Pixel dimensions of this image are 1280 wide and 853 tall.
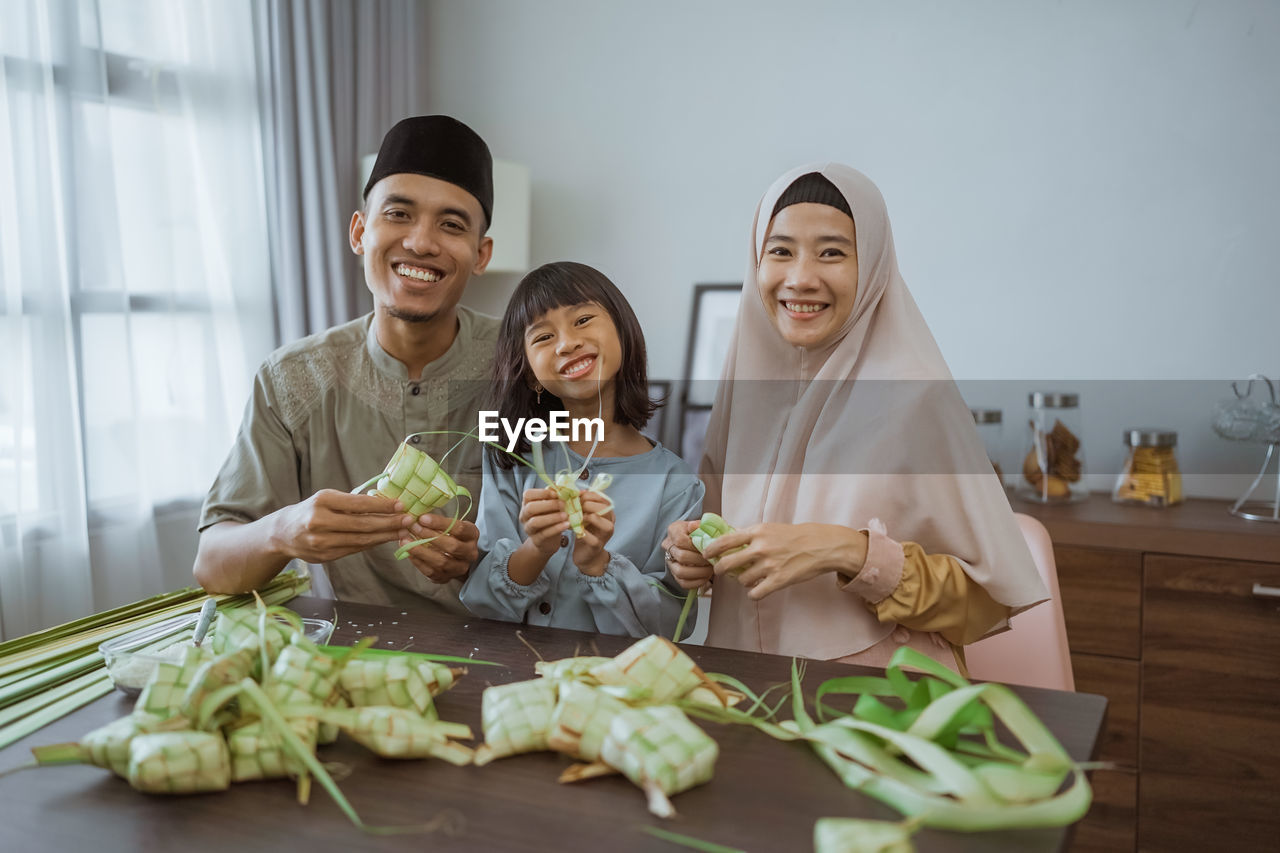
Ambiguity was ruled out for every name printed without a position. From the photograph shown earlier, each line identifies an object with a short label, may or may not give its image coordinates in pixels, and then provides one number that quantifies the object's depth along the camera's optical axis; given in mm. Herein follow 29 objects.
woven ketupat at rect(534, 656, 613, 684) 1046
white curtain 2547
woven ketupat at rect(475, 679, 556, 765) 955
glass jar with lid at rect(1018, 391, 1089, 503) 2666
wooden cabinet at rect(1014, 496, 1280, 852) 2250
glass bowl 1130
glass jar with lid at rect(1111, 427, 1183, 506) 2586
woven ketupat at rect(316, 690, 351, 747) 977
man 1955
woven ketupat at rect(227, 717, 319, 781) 905
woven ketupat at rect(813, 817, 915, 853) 728
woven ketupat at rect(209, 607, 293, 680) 1008
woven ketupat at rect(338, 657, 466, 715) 997
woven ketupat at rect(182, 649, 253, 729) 928
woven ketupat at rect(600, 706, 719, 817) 858
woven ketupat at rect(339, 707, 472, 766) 937
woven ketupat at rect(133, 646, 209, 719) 941
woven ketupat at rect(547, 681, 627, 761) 925
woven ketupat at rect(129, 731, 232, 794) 869
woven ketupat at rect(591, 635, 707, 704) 1012
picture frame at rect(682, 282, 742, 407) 3328
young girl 1542
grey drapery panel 3281
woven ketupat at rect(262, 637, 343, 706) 954
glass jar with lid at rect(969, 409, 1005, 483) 2746
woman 1469
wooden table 809
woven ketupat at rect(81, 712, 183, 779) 905
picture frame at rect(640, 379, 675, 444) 3212
